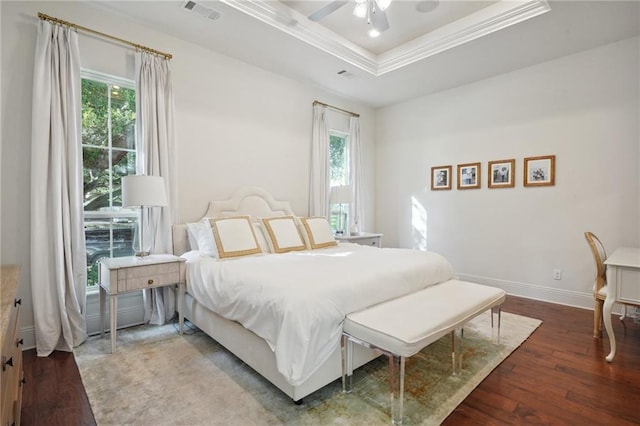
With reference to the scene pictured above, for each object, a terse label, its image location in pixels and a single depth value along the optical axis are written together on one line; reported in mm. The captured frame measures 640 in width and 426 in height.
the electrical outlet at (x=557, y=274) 4055
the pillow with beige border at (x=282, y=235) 3557
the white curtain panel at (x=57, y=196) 2662
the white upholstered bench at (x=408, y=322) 1848
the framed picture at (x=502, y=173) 4430
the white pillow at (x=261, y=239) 3516
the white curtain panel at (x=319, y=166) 4941
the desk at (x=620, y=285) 2438
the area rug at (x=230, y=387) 1898
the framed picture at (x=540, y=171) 4098
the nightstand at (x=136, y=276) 2656
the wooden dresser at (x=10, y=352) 1174
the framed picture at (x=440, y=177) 5105
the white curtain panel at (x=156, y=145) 3236
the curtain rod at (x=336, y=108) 4966
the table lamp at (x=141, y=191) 2826
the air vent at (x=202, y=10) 2999
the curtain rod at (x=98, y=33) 2731
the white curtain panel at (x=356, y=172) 5578
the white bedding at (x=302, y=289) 1894
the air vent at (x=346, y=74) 4479
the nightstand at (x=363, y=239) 4762
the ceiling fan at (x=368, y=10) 2529
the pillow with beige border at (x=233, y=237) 3123
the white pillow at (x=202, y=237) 3185
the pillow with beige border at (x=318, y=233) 3861
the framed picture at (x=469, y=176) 4785
